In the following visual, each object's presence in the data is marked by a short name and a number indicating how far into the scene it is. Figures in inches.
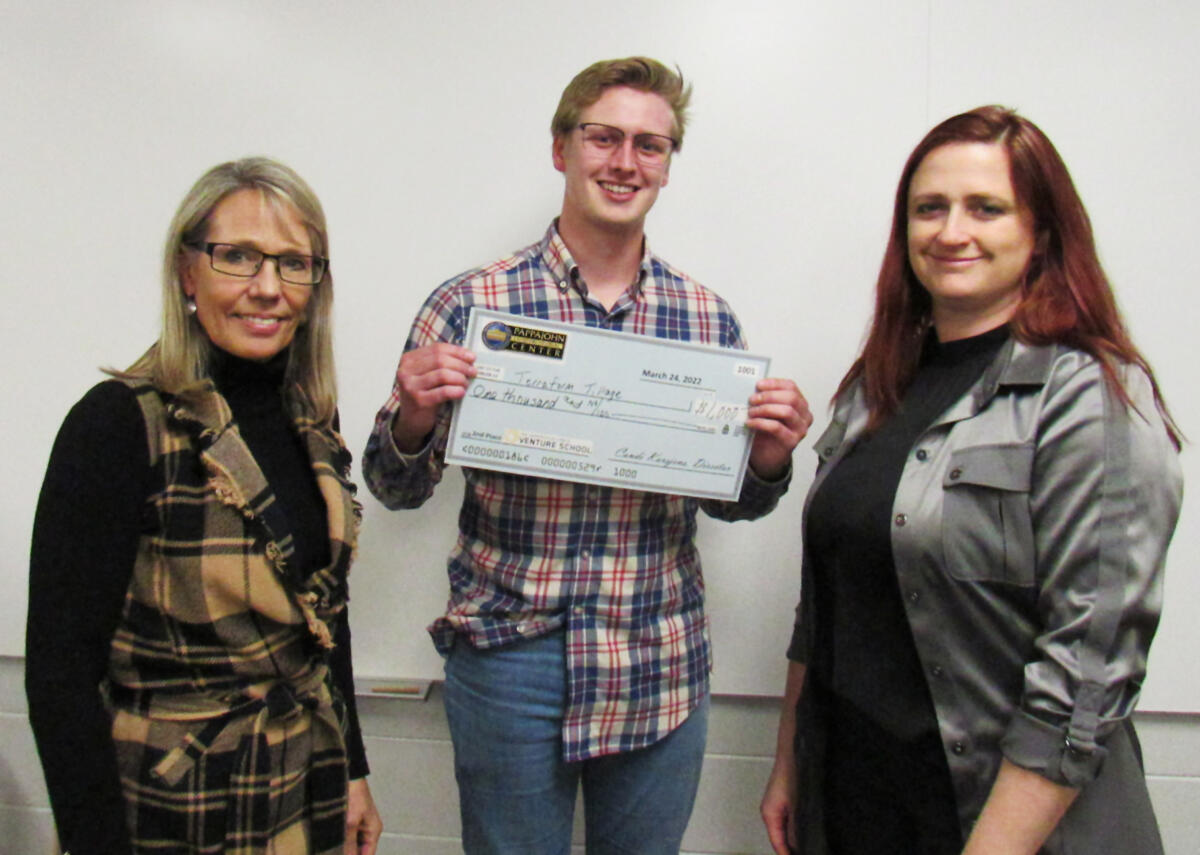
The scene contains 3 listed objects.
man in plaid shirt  44.7
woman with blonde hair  33.7
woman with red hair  32.9
